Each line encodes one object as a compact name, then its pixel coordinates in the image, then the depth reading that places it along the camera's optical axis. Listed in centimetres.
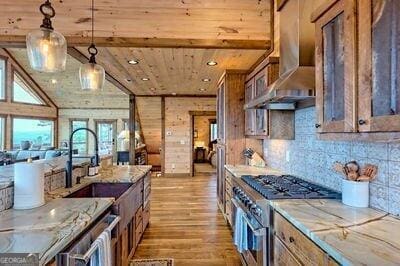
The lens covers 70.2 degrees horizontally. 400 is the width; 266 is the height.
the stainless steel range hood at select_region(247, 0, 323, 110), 228
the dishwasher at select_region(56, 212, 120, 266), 133
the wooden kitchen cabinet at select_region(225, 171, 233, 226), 411
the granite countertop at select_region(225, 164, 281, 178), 355
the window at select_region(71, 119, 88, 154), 1253
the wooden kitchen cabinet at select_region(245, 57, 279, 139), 325
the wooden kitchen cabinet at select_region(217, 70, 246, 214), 461
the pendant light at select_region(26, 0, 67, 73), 217
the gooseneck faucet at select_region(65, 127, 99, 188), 254
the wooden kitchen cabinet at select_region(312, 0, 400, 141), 125
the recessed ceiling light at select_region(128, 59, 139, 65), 454
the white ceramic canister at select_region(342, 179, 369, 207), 183
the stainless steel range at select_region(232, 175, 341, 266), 211
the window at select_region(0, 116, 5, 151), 966
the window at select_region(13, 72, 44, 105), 1026
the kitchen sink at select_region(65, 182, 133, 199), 309
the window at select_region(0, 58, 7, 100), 939
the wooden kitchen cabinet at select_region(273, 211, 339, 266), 134
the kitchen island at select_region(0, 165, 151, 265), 125
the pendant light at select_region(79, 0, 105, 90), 305
